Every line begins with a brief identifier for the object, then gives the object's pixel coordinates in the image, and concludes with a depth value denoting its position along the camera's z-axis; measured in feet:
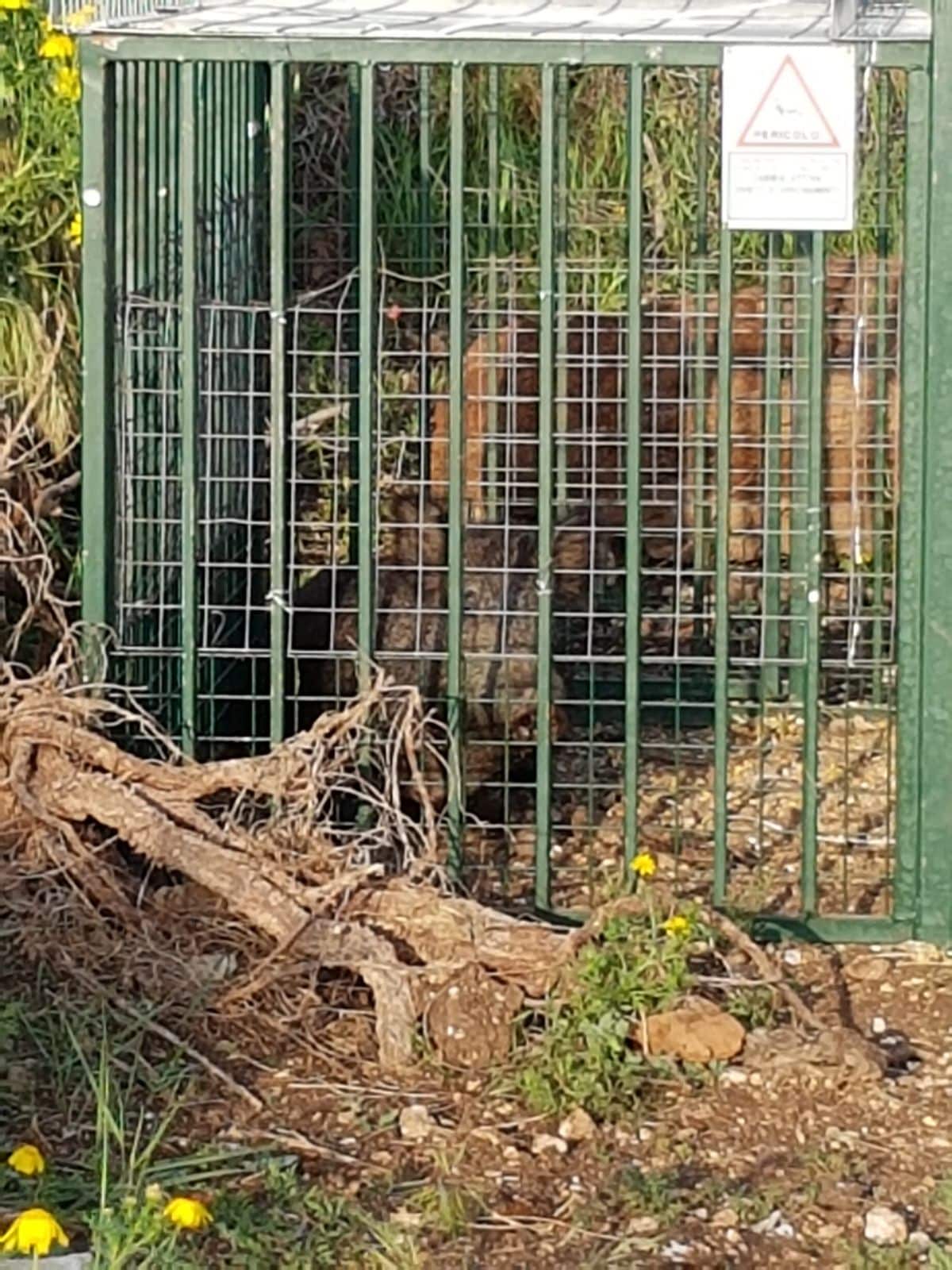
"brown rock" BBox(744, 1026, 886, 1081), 15.89
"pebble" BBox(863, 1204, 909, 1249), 13.70
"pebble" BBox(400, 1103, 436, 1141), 15.17
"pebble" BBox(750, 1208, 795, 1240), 13.82
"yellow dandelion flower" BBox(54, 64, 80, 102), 22.65
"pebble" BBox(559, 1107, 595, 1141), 15.15
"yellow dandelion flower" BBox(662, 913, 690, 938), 16.43
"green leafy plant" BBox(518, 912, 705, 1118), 15.48
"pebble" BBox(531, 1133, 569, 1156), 15.01
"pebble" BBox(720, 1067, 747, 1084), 15.89
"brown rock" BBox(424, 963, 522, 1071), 15.94
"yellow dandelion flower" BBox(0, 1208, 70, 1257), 11.21
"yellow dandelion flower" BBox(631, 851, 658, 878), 17.54
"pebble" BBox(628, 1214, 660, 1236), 13.83
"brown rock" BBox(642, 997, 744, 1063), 16.01
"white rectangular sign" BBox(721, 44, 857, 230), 18.07
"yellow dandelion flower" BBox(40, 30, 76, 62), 22.33
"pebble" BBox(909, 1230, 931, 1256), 13.48
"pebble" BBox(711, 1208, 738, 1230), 13.91
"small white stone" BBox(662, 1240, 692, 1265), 13.47
